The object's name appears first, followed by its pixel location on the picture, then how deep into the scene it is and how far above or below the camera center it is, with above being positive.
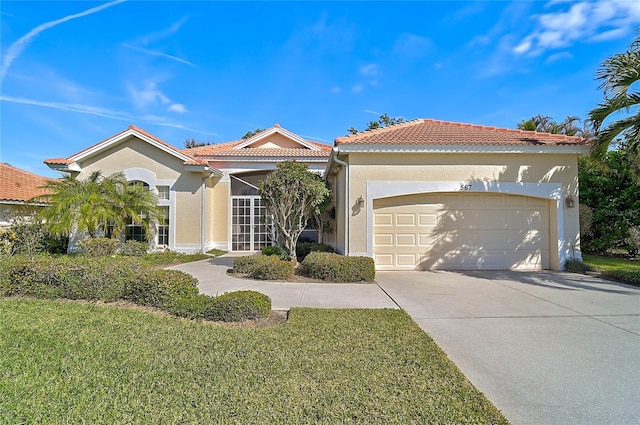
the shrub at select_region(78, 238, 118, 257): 12.22 -1.06
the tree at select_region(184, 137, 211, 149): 39.53 +9.77
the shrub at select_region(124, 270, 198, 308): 6.01 -1.35
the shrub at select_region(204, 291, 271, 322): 5.38 -1.56
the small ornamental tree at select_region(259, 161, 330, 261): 10.27 +0.78
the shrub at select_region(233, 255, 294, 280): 8.94 -1.44
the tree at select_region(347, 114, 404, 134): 32.81 +10.50
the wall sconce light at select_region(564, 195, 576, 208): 10.52 +0.62
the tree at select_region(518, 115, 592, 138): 22.67 +7.24
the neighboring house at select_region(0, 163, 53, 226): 14.42 +1.49
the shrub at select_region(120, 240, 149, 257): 13.26 -1.24
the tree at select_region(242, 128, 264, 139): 35.10 +9.86
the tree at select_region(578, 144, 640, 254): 13.06 +0.72
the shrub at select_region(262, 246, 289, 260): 11.02 -1.22
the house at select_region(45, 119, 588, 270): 10.39 +0.73
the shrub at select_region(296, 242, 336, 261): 12.38 -1.17
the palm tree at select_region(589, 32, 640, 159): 8.70 +3.55
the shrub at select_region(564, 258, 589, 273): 10.12 -1.51
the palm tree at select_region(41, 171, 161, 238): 12.34 +0.57
